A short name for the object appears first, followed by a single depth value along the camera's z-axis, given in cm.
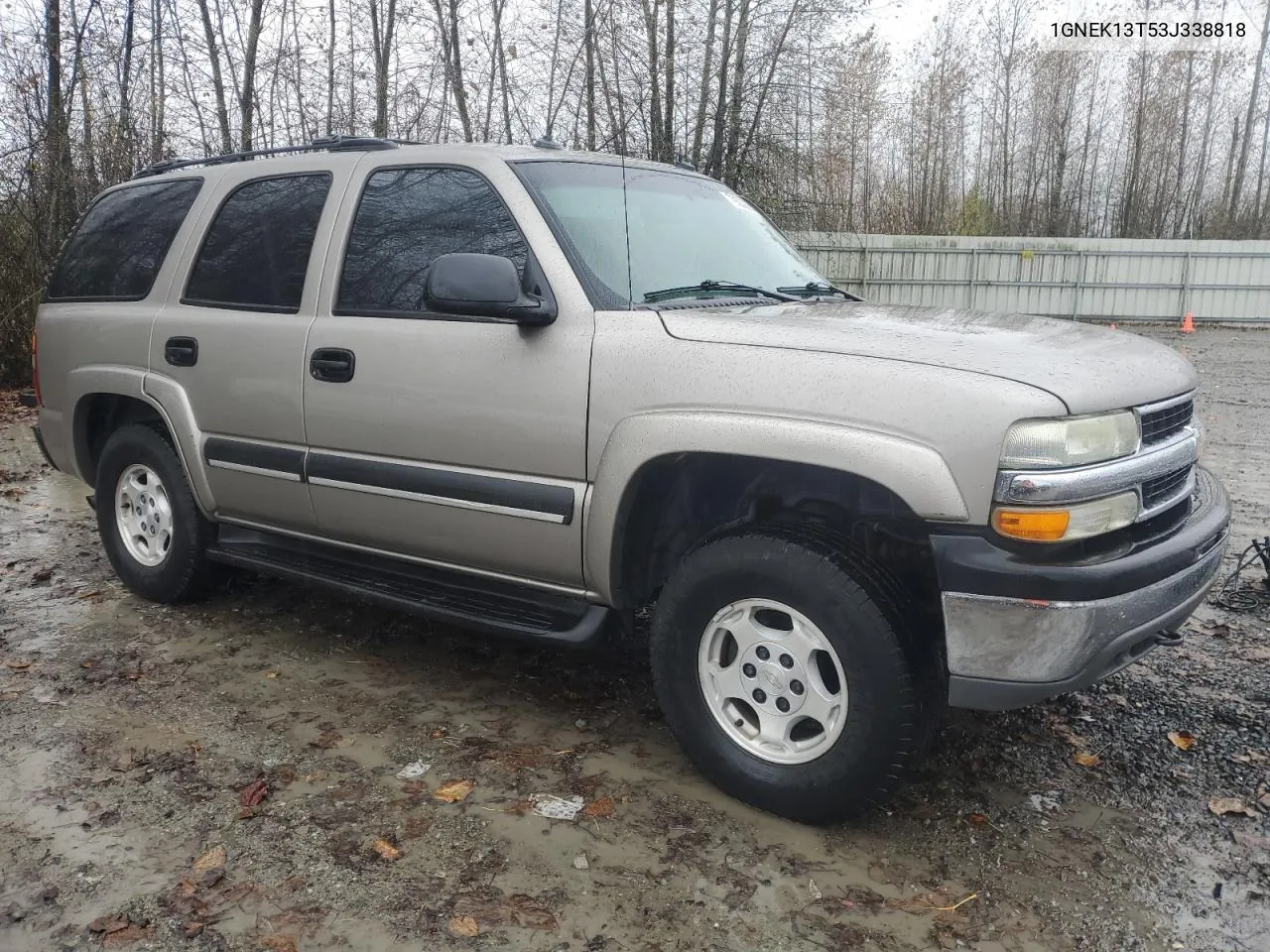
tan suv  246
